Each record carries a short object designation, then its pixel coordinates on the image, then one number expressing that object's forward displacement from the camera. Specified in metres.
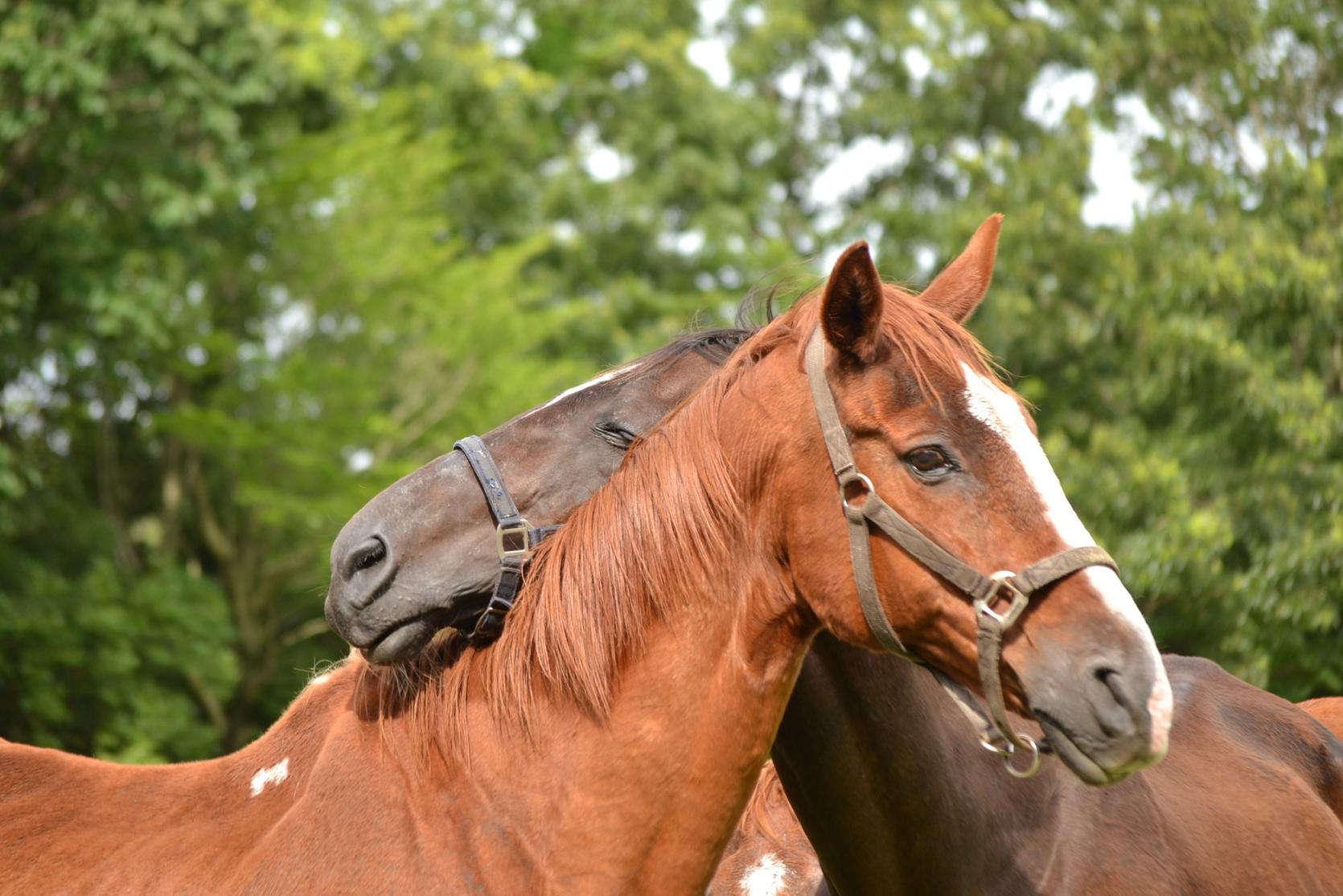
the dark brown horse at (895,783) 6.32
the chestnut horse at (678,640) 5.37
